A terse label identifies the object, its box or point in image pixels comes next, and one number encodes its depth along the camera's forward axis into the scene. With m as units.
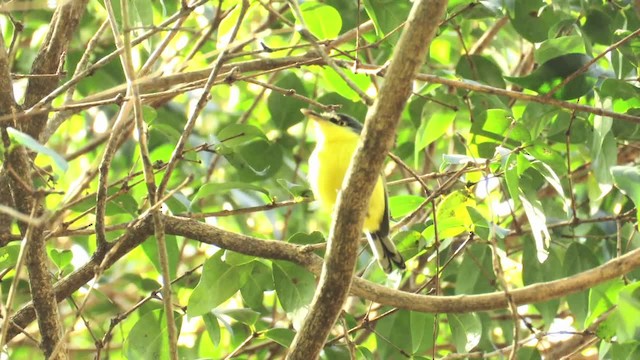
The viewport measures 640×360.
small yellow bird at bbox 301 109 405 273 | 7.80
